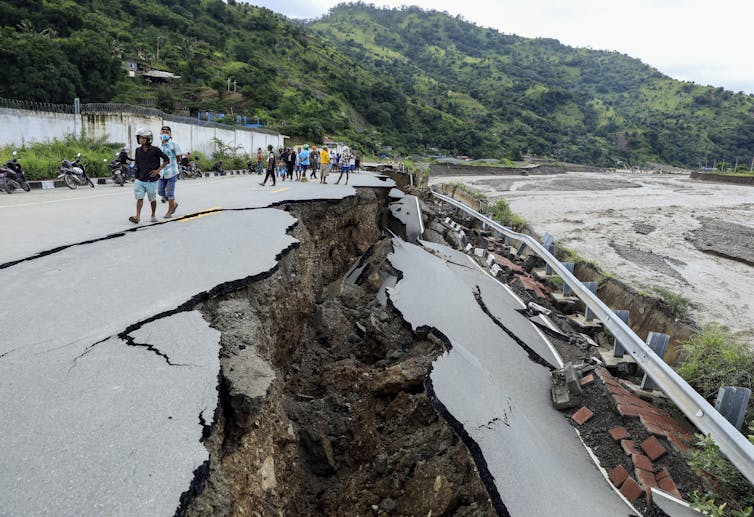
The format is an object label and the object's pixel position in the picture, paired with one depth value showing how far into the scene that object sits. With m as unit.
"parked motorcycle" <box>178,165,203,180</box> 20.75
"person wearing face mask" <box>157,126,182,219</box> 7.44
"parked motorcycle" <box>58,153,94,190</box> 14.26
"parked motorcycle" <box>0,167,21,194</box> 12.10
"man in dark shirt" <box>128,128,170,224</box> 6.74
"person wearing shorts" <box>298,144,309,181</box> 17.14
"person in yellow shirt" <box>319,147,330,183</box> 16.47
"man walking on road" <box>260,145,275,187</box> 14.66
